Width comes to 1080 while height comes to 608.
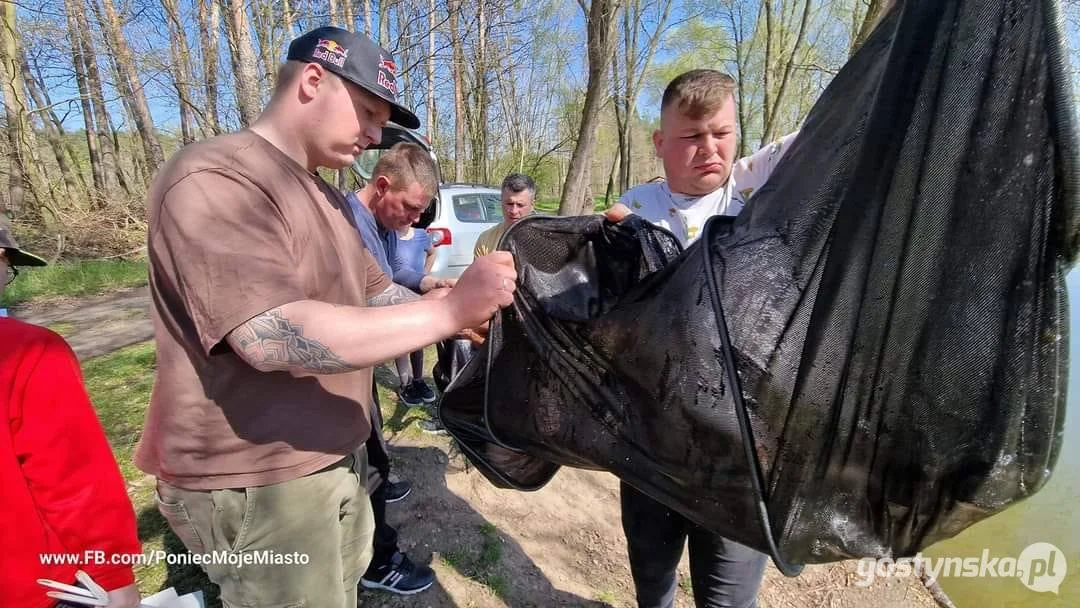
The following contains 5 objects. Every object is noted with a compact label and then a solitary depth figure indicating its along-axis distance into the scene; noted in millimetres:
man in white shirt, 1705
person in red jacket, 1360
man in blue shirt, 2695
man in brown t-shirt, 1198
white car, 7766
